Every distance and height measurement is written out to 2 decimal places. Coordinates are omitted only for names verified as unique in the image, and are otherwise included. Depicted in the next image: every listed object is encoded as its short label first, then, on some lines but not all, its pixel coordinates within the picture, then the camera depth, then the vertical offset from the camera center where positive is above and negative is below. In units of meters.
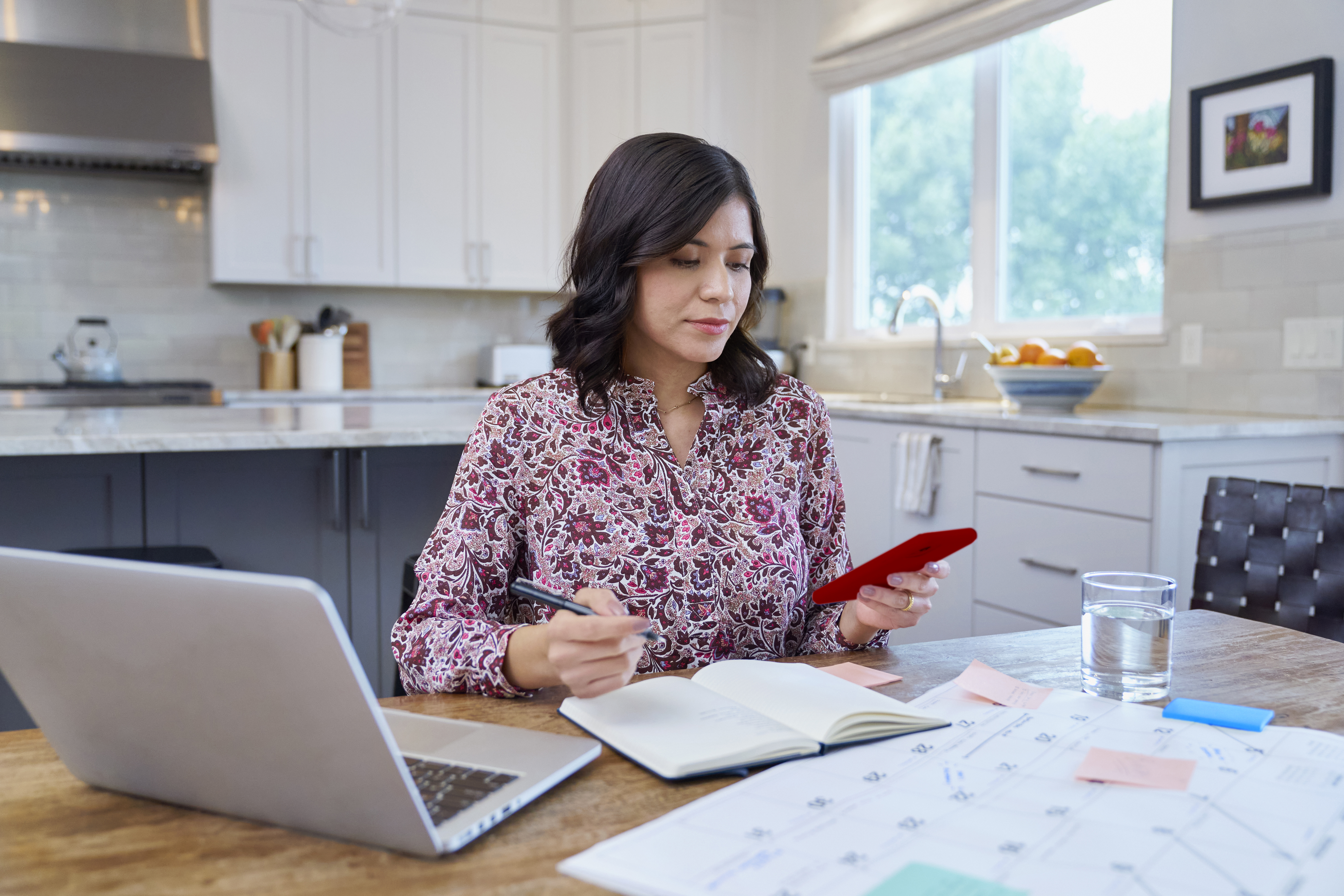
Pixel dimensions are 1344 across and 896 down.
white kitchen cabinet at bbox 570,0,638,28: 4.53 +1.63
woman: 1.22 -0.09
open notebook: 0.78 -0.26
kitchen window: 3.12 +0.73
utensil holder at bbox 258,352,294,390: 4.38 +0.08
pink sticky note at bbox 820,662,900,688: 1.01 -0.27
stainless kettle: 4.05 +0.14
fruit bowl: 2.74 +0.02
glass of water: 0.96 -0.23
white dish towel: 2.95 -0.22
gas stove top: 3.70 -0.02
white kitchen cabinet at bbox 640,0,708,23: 4.48 +1.63
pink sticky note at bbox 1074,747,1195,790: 0.74 -0.27
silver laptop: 0.59 -0.19
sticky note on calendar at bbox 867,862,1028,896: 0.58 -0.28
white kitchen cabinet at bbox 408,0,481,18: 4.37 +1.59
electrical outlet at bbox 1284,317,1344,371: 2.48 +0.13
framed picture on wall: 2.49 +0.64
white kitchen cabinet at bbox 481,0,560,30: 4.49 +1.62
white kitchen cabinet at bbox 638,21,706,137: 4.49 +1.35
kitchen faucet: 3.58 +0.22
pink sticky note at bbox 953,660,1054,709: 0.93 -0.26
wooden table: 0.61 -0.28
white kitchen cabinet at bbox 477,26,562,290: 4.52 +1.01
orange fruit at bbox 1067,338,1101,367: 2.81 +0.10
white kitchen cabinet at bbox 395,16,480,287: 4.39 +1.01
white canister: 4.37 +0.12
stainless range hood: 3.76 +1.03
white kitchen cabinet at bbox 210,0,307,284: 4.13 +0.98
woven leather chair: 1.42 -0.22
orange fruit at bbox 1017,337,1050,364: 2.86 +0.12
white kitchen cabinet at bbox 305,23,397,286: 4.27 +0.94
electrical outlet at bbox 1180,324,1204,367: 2.84 +0.14
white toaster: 4.58 +0.13
